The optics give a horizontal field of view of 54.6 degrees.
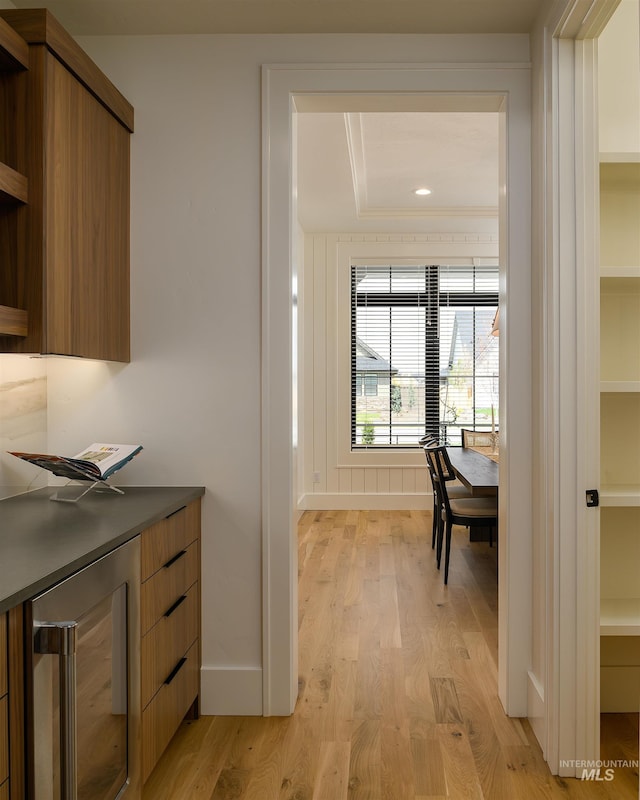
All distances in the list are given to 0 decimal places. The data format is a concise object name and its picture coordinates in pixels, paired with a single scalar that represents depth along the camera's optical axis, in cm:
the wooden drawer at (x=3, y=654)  114
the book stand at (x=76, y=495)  213
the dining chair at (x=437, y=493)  438
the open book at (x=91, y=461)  202
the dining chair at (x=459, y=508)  391
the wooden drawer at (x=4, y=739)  114
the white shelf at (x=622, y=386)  212
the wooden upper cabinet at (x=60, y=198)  180
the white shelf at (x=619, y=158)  217
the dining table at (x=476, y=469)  349
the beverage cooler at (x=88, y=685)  124
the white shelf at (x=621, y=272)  212
